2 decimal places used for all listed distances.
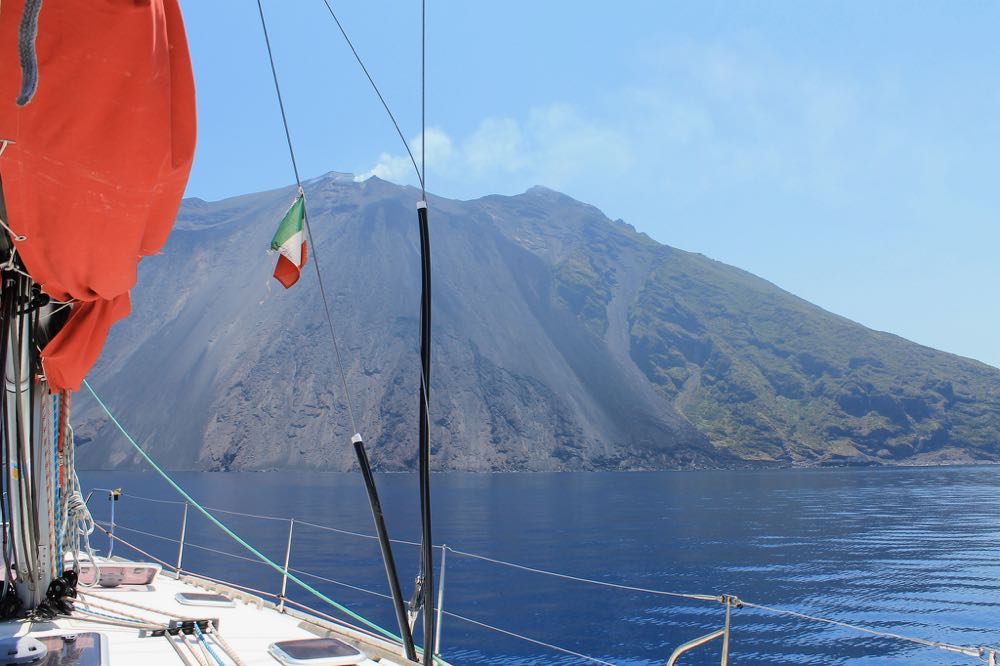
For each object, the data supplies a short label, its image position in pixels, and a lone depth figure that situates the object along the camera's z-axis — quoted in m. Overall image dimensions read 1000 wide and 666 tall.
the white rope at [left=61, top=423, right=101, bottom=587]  6.19
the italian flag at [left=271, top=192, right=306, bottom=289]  4.31
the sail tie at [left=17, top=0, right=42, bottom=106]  1.82
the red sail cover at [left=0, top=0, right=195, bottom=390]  3.27
